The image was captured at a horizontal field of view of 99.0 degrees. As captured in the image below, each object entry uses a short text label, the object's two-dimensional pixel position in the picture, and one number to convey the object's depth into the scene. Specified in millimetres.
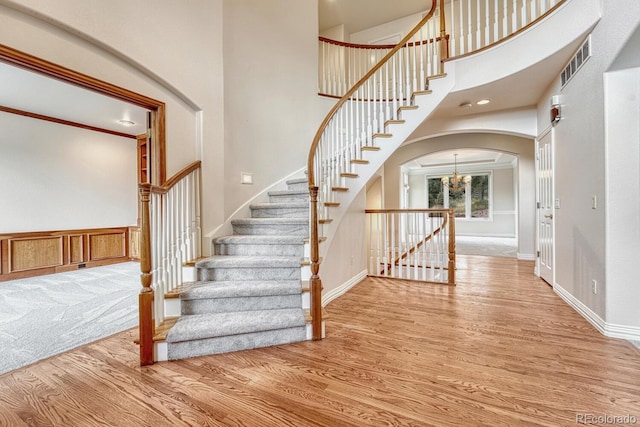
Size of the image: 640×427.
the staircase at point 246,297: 2072
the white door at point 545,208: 3586
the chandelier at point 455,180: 8912
